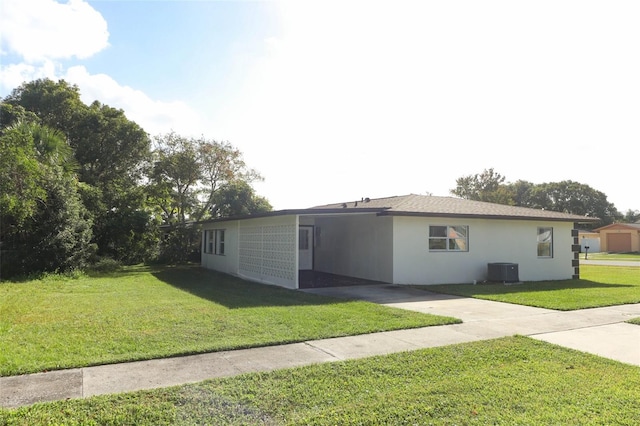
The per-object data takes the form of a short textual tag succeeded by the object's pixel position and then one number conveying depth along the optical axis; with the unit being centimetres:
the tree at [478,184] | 5116
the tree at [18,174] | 1190
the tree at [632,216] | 7694
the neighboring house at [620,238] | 4794
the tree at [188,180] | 2570
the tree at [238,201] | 2600
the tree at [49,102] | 2514
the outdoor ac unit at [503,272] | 1470
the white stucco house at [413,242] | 1390
